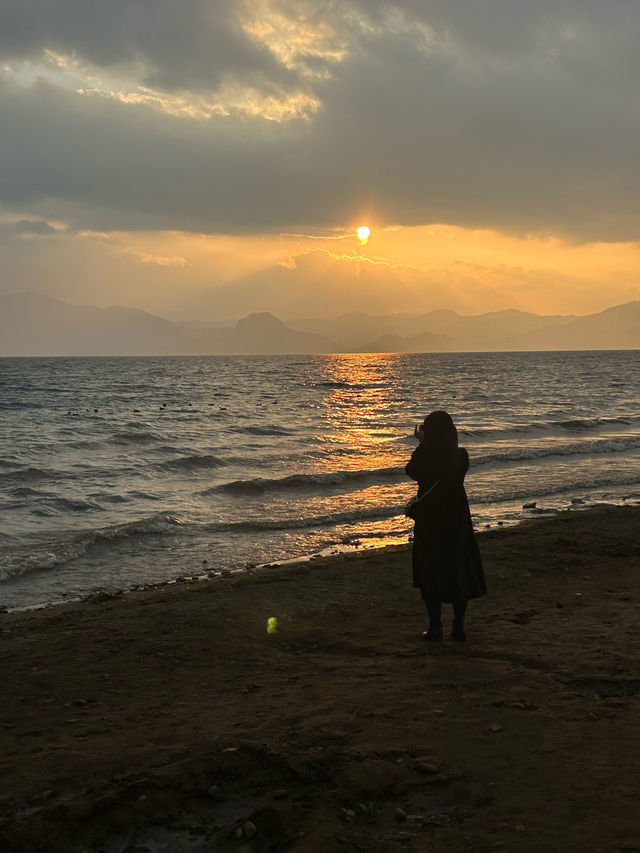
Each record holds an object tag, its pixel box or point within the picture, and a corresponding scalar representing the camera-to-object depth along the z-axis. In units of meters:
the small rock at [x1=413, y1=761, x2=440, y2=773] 4.50
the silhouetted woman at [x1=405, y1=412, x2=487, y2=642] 7.11
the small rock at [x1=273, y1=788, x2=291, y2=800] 4.32
